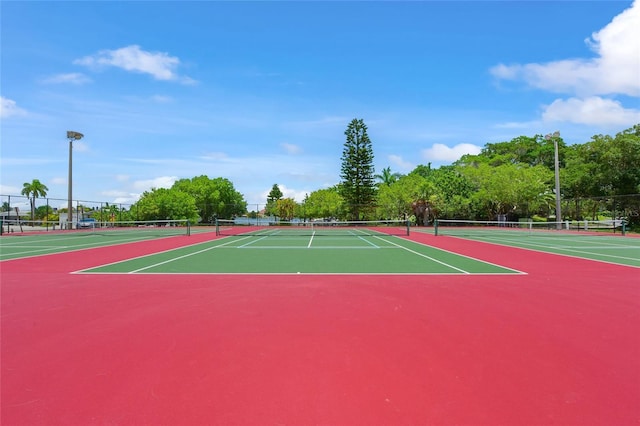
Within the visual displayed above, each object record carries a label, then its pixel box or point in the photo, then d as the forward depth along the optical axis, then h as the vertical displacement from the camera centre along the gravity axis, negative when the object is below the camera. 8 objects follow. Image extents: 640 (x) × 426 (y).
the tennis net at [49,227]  30.11 -1.02
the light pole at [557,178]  34.56 +3.13
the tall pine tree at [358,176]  54.31 +5.52
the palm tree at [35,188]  77.06 +6.08
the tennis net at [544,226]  33.22 -1.62
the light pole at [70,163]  35.38 +5.31
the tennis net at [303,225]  41.53 -1.37
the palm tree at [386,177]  68.62 +6.79
